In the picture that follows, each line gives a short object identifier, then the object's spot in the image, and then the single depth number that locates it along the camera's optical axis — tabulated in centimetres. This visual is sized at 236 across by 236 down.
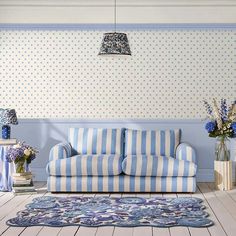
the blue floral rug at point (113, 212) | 459
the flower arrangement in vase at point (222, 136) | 652
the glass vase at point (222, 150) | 661
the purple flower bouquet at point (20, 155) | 621
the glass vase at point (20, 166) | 631
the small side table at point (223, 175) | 650
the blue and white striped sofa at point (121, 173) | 612
